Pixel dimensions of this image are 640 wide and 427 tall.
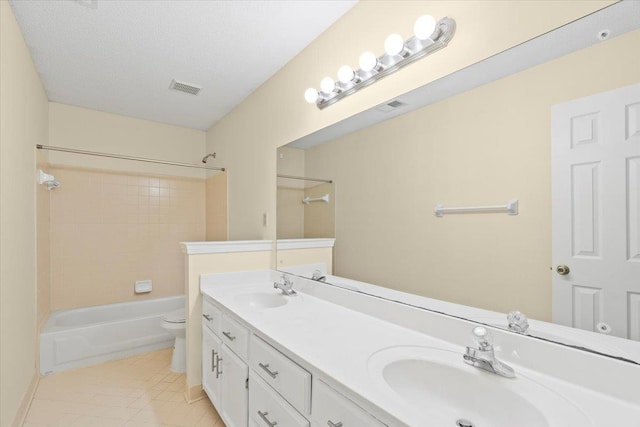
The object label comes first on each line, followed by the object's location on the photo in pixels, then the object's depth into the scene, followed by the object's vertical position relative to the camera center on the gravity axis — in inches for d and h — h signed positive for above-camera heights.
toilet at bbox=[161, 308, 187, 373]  97.3 -42.5
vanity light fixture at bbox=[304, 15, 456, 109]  46.9 +27.5
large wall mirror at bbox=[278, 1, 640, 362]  31.0 +3.5
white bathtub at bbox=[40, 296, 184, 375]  96.9 -42.5
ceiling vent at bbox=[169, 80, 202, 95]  98.3 +41.9
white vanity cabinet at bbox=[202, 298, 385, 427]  35.1 -26.5
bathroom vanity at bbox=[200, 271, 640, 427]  29.2 -19.0
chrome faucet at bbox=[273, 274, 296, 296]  74.1 -18.7
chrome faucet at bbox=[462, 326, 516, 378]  34.1 -17.2
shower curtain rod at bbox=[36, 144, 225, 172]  88.3 +19.5
